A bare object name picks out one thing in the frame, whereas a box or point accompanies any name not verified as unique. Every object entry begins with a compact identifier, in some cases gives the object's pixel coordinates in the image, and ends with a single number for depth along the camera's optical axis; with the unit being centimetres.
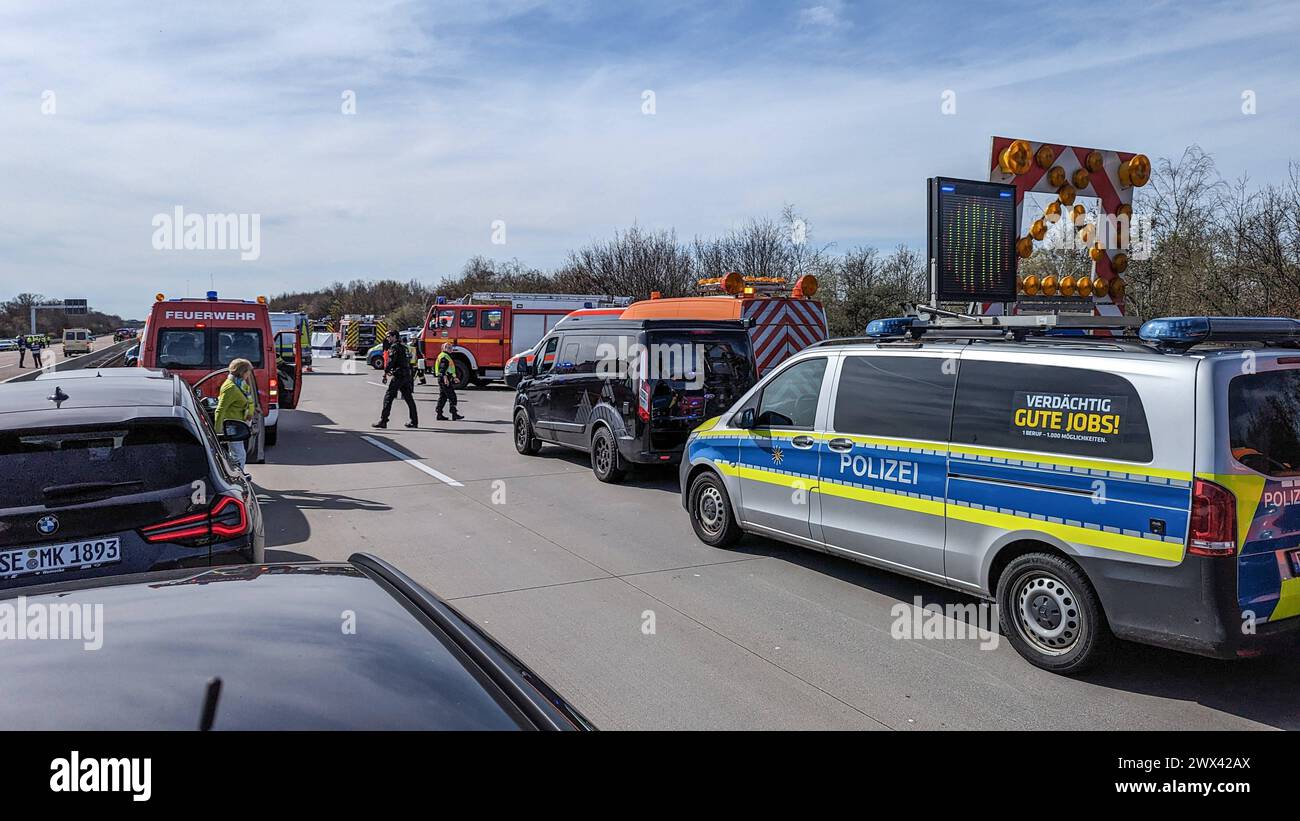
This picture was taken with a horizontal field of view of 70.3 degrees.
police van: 454
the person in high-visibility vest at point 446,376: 1889
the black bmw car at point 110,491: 432
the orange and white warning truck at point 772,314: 1658
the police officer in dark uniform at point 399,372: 1734
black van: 1097
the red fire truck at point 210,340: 1403
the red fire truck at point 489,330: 2852
